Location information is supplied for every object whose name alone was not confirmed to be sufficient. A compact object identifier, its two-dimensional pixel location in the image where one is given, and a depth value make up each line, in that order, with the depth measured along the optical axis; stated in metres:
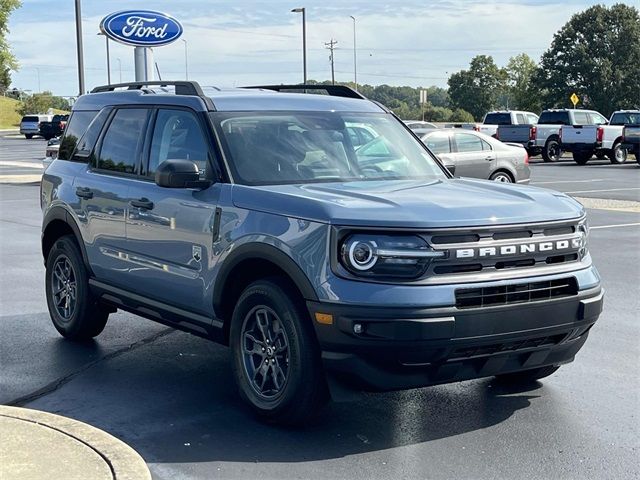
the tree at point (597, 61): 72.25
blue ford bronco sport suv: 4.62
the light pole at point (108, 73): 74.24
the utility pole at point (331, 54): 69.56
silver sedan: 17.31
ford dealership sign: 24.12
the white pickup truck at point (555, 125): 35.03
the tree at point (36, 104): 93.88
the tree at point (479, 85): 110.50
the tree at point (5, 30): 67.44
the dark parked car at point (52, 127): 57.66
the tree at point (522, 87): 82.44
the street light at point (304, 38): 47.09
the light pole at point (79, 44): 26.88
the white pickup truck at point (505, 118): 37.62
